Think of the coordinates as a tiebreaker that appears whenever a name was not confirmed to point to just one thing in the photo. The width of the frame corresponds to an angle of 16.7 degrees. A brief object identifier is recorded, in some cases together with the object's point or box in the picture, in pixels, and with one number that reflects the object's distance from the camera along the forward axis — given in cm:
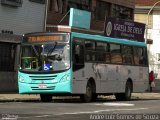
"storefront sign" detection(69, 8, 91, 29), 3775
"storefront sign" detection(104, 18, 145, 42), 3531
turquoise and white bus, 2409
